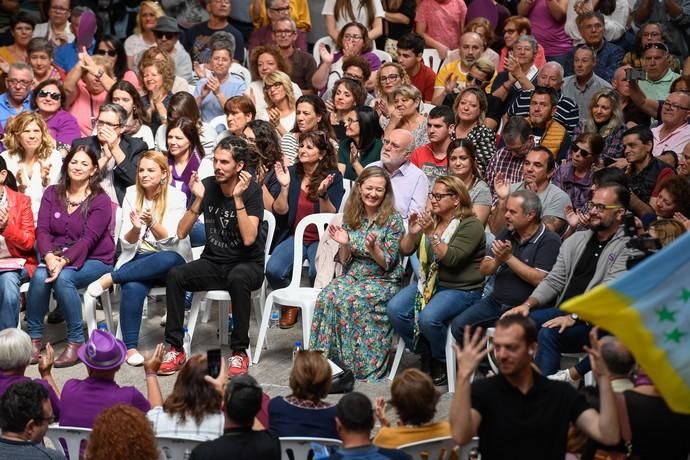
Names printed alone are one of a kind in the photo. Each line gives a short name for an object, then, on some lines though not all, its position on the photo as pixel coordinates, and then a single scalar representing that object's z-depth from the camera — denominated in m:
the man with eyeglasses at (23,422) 9.21
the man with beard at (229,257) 14.25
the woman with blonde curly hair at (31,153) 16.13
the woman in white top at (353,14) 21.27
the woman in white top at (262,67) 19.10
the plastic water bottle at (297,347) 14.72
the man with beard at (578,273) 12.61
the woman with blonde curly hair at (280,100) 17.98
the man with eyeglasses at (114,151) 16.52
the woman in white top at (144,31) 21.26
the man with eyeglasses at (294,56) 20.20
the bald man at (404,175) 15.48
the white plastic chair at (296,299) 14.40
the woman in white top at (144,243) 14.65
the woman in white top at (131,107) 17.29
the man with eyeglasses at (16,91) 17.86
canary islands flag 8.41
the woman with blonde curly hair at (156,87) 18.36
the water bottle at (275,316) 15.86
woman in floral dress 14.05
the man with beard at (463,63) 19.51
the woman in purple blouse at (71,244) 14.65
